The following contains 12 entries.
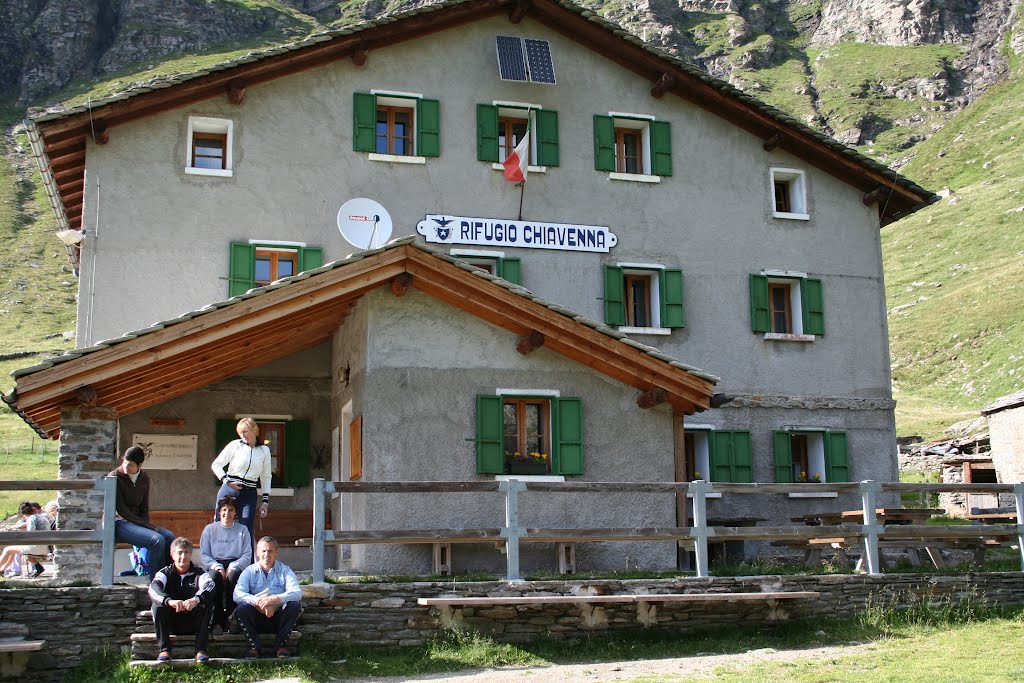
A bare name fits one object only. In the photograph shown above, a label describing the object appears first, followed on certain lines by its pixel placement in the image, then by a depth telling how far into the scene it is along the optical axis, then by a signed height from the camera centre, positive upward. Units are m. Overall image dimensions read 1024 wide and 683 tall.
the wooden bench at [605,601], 10.94 -0.79
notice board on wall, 16.92 +1.06
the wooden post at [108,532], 10.20 -0.06
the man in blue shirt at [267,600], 9.77 -0.64
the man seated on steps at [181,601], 9.54 -0.62
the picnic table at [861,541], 13.71 -0.29
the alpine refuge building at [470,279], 13.32 +3.68
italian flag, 18.34 +5.59
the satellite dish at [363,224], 17.83 +4.54
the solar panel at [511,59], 18.84 +7.44
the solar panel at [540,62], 18.97 +7.45
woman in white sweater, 11.02 +0.51
